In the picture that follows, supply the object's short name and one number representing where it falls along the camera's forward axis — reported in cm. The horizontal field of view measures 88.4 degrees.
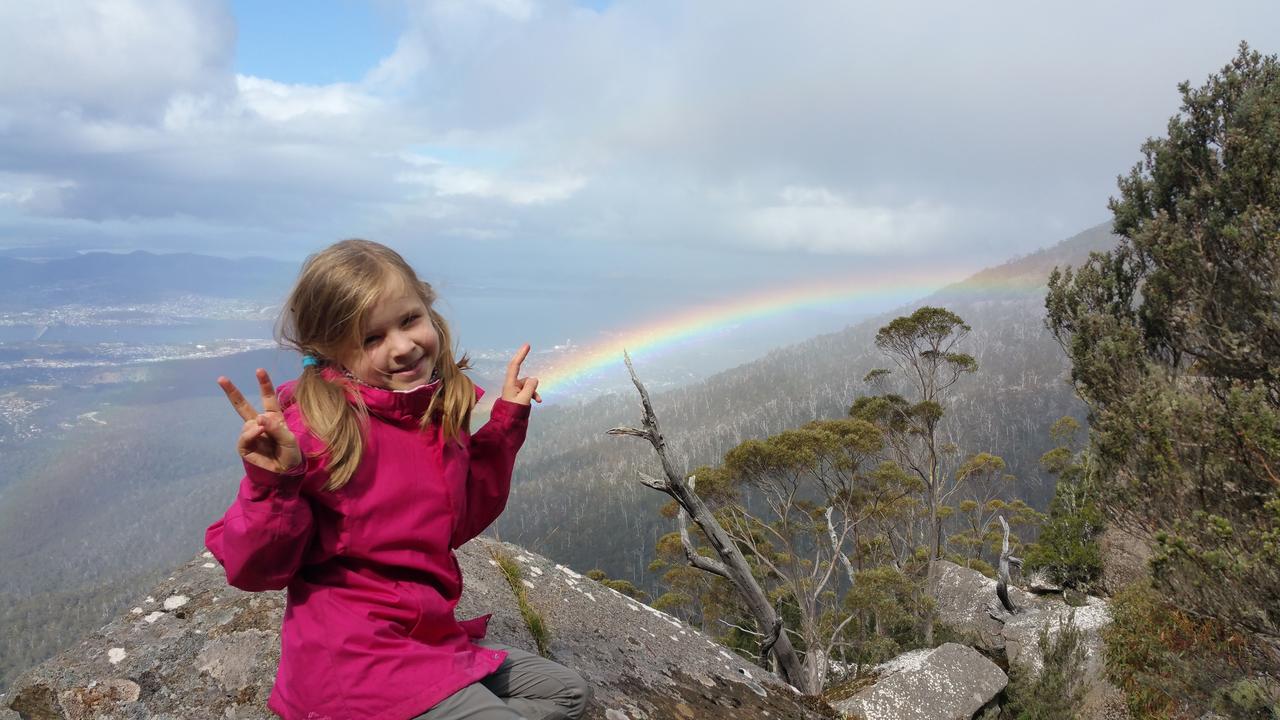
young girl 216
